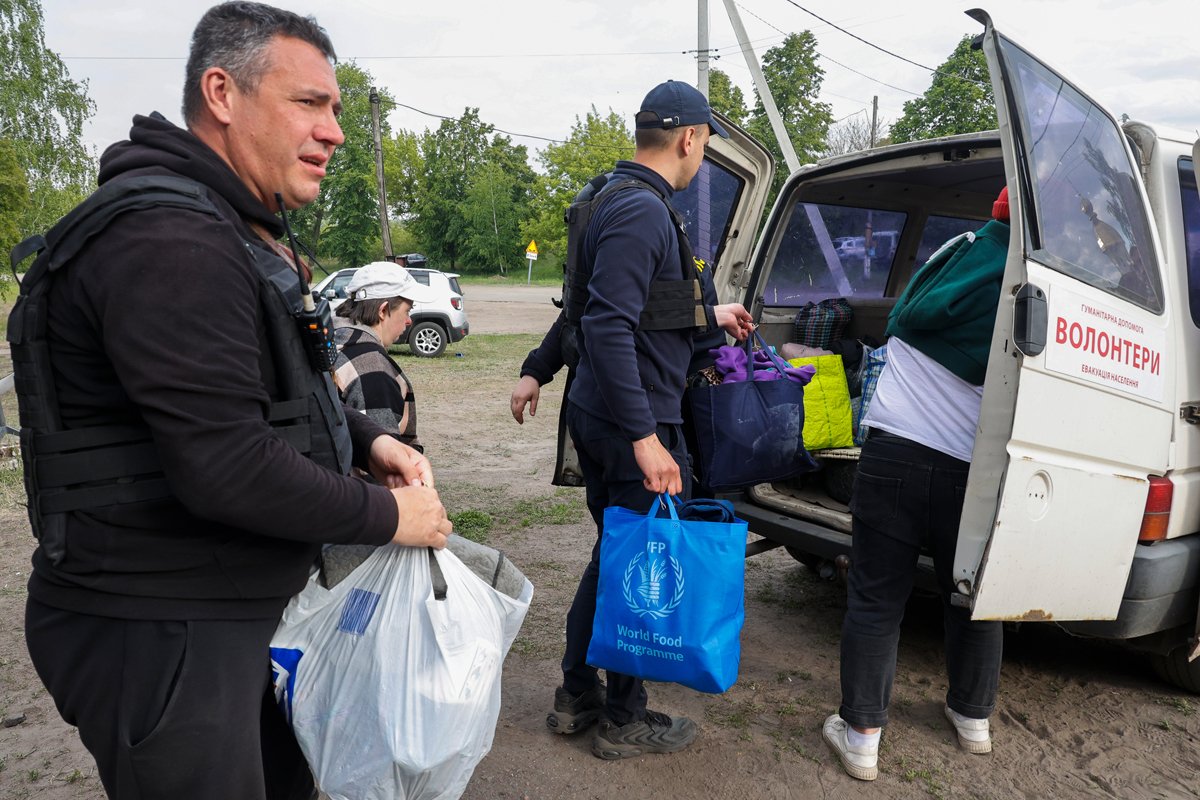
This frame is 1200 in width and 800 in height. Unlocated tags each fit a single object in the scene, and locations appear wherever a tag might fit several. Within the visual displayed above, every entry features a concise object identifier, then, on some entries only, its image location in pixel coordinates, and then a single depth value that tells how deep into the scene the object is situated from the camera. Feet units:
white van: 8.55
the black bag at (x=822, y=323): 16.30
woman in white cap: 11.69
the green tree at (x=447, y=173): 191.83
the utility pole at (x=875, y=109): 146.19
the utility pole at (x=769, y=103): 16.66
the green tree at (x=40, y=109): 82.33
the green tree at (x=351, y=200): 168.45
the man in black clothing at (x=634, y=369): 8.81
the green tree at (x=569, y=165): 137.08
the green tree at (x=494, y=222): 181.68
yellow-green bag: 13.51
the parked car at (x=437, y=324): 50.42
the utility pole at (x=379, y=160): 94.84
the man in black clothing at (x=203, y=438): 4.24
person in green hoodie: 9.09
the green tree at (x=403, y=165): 194.90
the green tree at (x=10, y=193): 48.34
